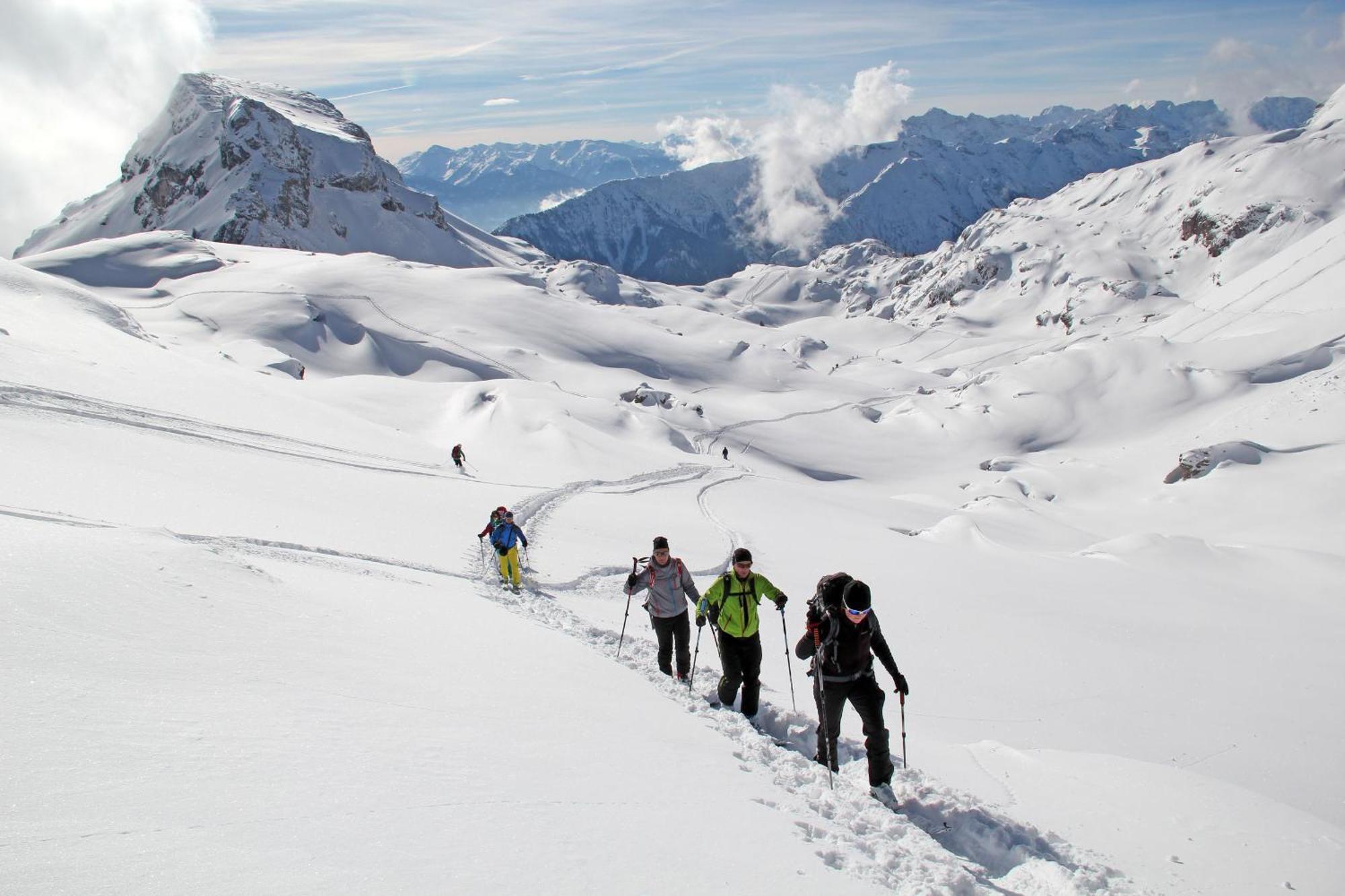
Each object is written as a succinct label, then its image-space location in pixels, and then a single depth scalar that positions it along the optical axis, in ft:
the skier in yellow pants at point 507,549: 48.75
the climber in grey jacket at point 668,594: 34.91
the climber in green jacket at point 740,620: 30.86
